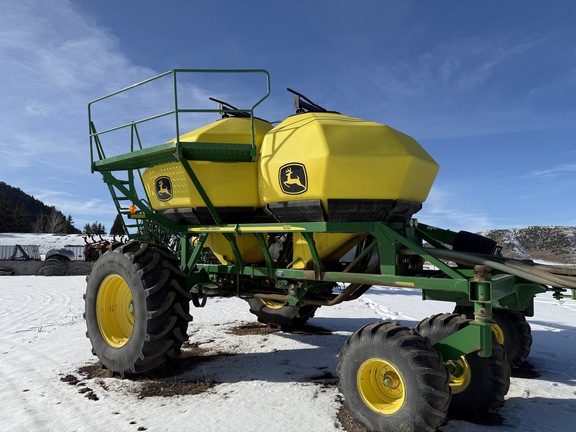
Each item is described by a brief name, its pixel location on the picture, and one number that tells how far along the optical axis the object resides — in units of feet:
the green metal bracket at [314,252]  13.78
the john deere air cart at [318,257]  10.68
